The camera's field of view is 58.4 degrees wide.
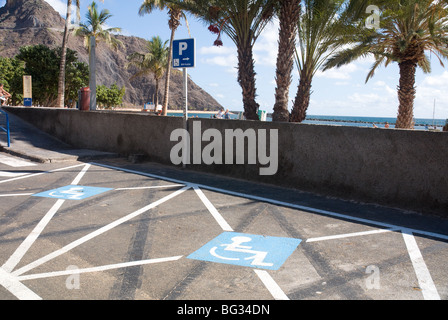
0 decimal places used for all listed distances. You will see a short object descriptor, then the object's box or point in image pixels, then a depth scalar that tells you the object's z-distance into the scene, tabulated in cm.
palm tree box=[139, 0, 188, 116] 3400
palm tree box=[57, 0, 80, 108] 3119
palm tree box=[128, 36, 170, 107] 5162
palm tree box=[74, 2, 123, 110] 4372
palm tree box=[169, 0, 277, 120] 1204
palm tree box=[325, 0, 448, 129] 1539
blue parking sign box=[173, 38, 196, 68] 986
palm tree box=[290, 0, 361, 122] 1194
